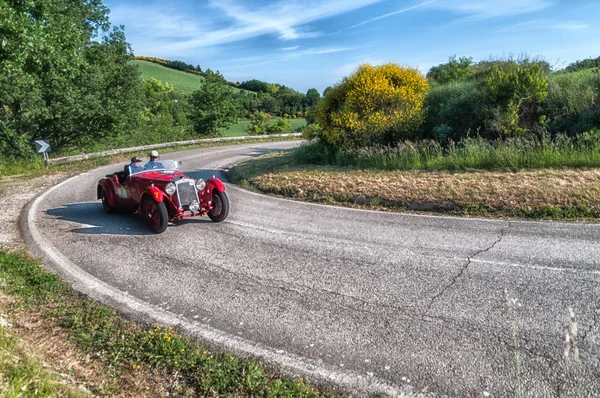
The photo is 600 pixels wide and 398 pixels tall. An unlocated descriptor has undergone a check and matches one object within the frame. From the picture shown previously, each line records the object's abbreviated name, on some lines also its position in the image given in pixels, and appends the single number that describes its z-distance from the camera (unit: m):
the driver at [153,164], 9.38
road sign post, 18.64
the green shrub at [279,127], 47.53
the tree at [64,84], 11.33
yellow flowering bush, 13.89
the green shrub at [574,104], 11.38
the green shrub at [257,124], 48.25
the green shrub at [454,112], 13.08
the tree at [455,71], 18.03
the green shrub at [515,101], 12.06
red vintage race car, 8.18
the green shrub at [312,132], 16.62
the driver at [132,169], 9.36
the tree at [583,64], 16.96
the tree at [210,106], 38.69
